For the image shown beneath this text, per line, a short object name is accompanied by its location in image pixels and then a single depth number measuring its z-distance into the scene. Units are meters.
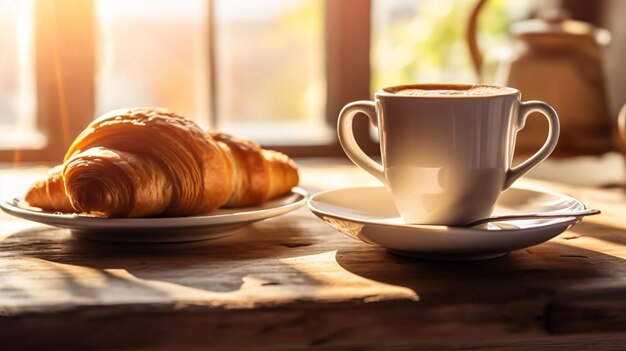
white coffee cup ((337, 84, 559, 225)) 0.69
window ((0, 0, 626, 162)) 1.41
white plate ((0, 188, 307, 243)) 0.70
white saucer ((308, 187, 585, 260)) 0.65
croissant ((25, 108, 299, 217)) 0.71
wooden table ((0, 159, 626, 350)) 0.61
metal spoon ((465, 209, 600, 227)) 0.67
